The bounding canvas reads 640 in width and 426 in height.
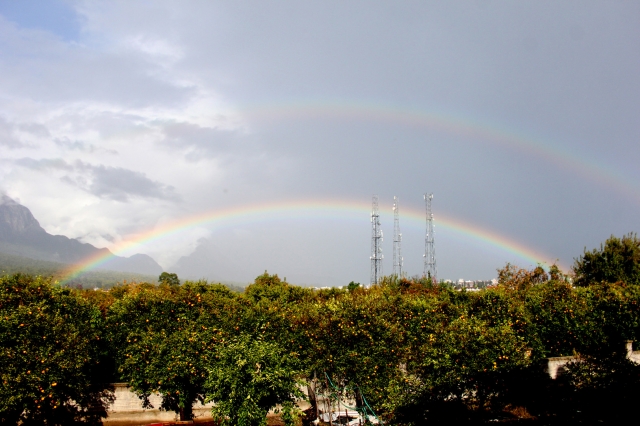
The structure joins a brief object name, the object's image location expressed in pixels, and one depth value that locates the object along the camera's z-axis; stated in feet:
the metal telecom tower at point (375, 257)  196.44
